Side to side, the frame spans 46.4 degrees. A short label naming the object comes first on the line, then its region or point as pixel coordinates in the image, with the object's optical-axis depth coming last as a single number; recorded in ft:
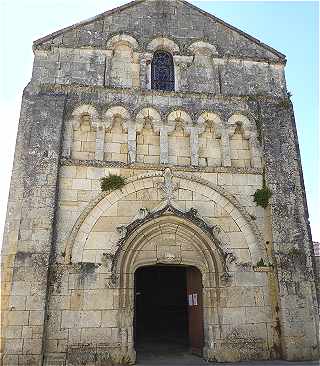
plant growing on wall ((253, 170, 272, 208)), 34.91
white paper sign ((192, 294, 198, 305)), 34.27
